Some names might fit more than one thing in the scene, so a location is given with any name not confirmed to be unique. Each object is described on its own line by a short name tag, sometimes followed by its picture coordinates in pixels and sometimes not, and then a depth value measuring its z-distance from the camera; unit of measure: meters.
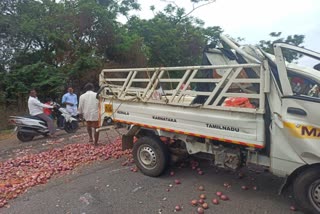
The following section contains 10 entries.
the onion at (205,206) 3.04
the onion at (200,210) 2.95
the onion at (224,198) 3.18
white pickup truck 2.70
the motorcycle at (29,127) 6.90
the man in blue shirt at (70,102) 8.00
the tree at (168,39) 14.89
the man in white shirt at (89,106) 5.70
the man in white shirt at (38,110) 6.92
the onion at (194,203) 3.11
